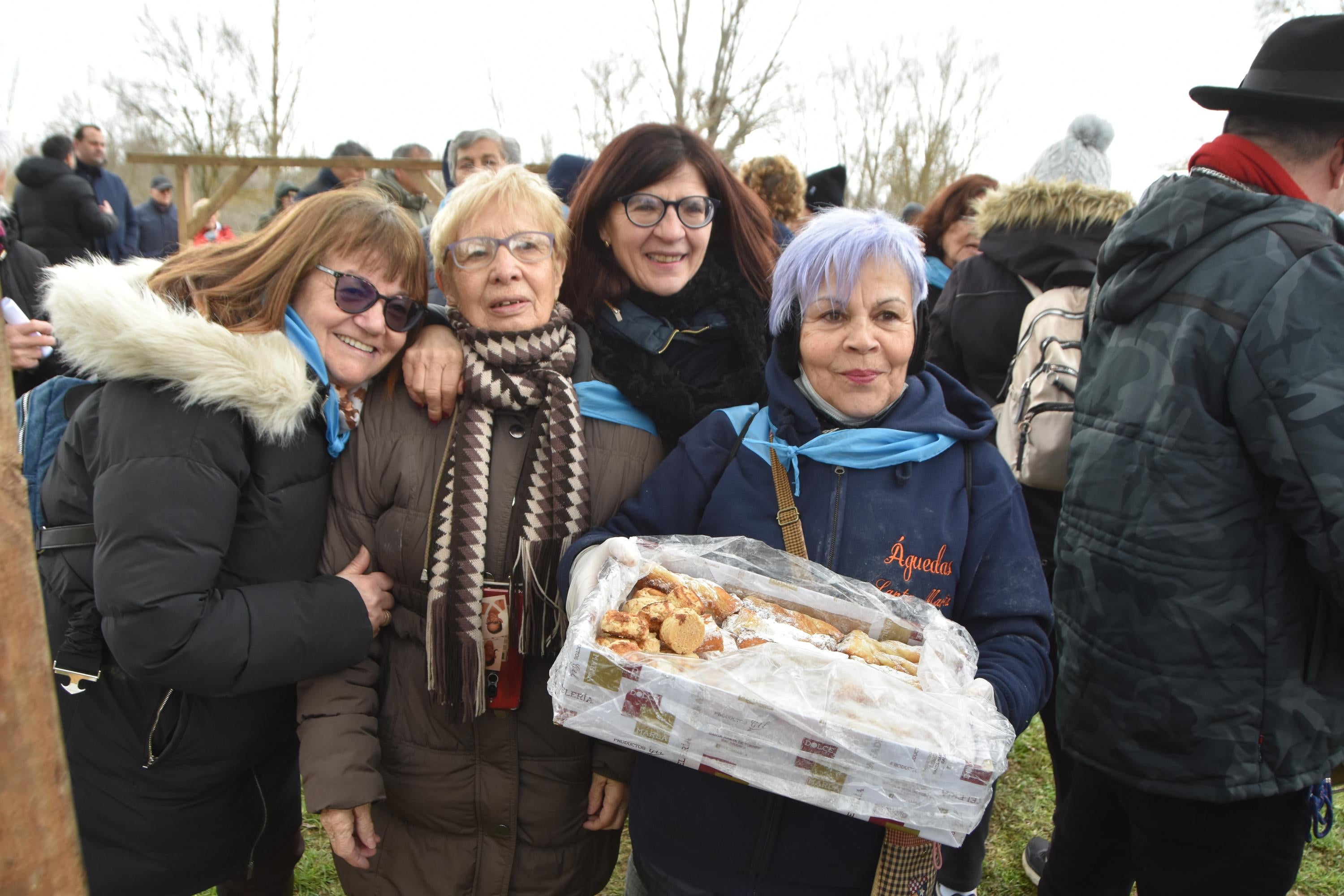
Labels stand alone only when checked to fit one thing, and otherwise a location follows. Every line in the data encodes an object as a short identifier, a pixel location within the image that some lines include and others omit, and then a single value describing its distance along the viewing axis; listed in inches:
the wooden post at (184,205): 368.5
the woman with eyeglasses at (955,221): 173.0
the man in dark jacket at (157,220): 414.3
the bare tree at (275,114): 740.6
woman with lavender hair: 65.9
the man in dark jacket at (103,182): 333.7
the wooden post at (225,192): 354.9
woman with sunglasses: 61.1
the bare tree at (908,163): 1008.9
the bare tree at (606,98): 728.3
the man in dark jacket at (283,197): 253.9
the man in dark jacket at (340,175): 238.5
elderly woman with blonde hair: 70.2
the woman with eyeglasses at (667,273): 83.0
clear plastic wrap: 47.9
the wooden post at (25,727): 32.0
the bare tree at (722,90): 637.9
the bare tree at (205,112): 749.9
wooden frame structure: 304.7
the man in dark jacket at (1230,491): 64.0
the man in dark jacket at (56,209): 279.7
